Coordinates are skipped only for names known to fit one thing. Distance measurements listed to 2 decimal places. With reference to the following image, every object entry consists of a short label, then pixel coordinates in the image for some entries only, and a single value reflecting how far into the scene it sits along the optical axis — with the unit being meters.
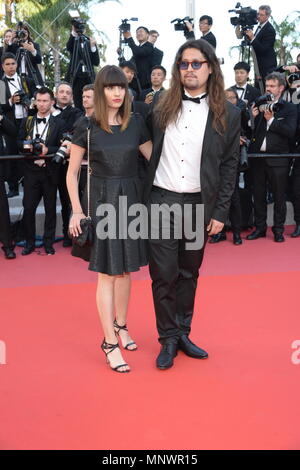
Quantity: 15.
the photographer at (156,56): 8.02
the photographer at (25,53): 7.06
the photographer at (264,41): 7.33
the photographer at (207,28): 7.67
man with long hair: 2.76
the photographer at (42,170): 5.36
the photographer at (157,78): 6.68
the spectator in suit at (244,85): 6.54
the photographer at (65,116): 5.64
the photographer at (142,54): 7.95
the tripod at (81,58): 7.46
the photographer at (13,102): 6.16
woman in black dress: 2.69
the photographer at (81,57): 7.46
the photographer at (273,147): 5.66
